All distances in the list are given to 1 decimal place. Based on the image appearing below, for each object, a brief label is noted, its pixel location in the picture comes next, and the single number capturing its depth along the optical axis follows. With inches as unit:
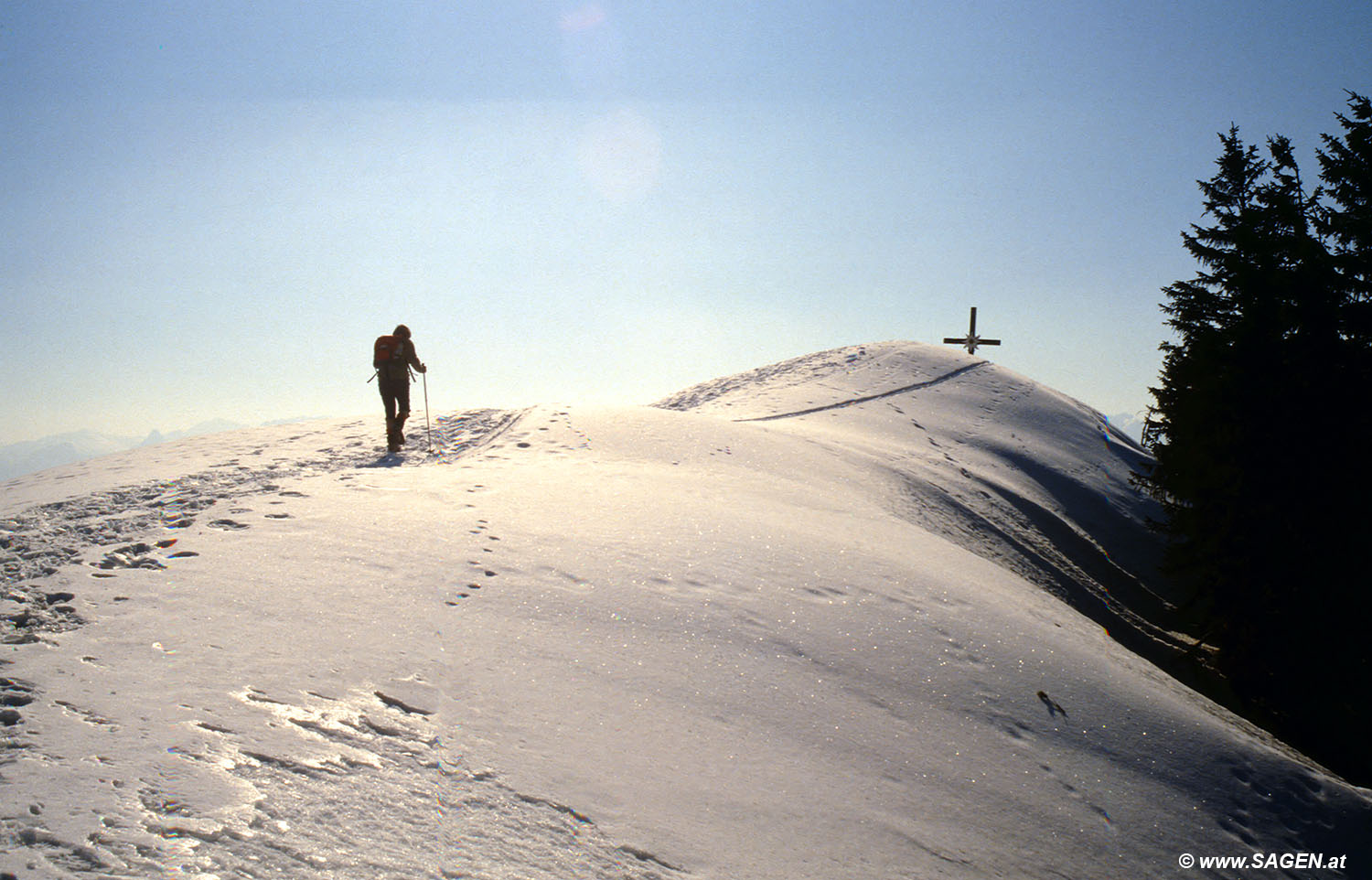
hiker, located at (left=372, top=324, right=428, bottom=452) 522.0
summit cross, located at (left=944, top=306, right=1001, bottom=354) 1198.9
